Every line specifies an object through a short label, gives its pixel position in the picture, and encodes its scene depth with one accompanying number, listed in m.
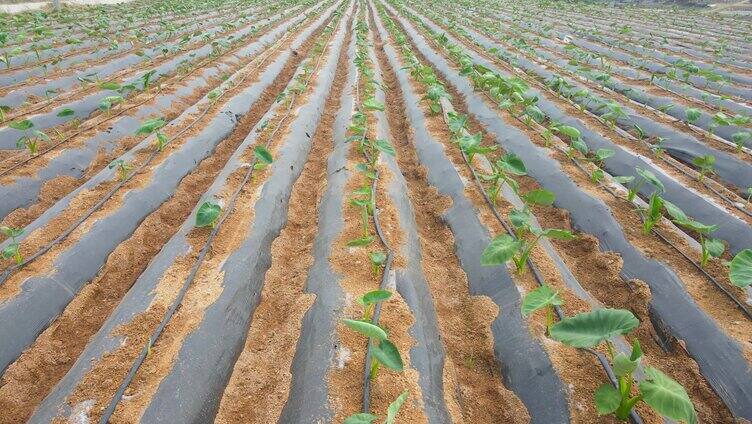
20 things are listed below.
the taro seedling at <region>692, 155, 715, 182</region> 5.69
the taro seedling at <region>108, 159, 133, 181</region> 5.71
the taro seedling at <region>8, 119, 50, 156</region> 6.19
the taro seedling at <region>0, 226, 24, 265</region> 4.06
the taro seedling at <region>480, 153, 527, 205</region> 4.98
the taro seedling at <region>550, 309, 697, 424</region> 2.21
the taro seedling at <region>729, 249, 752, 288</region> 3.26
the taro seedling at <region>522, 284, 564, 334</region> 3.02
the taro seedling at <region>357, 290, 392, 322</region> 3.01
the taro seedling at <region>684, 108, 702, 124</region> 7.05
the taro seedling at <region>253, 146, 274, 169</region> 5.48
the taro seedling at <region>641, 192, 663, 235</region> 4.50
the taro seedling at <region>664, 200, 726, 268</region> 4.07
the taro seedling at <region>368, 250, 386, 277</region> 3.92
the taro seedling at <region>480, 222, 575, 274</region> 3.59
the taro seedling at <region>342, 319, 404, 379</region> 2.51
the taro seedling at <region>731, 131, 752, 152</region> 6.42
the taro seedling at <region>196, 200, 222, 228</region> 4.60
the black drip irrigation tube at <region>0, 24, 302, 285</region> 4.08
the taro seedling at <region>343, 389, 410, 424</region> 2.21
